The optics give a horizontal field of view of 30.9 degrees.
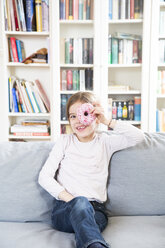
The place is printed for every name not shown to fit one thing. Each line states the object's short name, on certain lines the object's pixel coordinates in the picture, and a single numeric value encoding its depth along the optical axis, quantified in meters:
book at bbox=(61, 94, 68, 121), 3.13
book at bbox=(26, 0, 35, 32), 3.12
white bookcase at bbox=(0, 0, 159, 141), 2.99
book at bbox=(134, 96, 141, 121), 3.10
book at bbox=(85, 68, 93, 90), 3.10
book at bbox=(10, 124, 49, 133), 3.28
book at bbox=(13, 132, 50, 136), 3.28
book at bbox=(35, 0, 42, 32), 3.11
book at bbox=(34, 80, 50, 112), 3.26
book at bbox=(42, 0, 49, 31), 3.10
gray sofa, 1.45
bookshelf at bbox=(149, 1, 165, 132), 2.94
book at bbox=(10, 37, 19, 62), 3.19
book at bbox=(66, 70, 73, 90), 3.13
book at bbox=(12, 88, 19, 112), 3.22
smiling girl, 1.39
